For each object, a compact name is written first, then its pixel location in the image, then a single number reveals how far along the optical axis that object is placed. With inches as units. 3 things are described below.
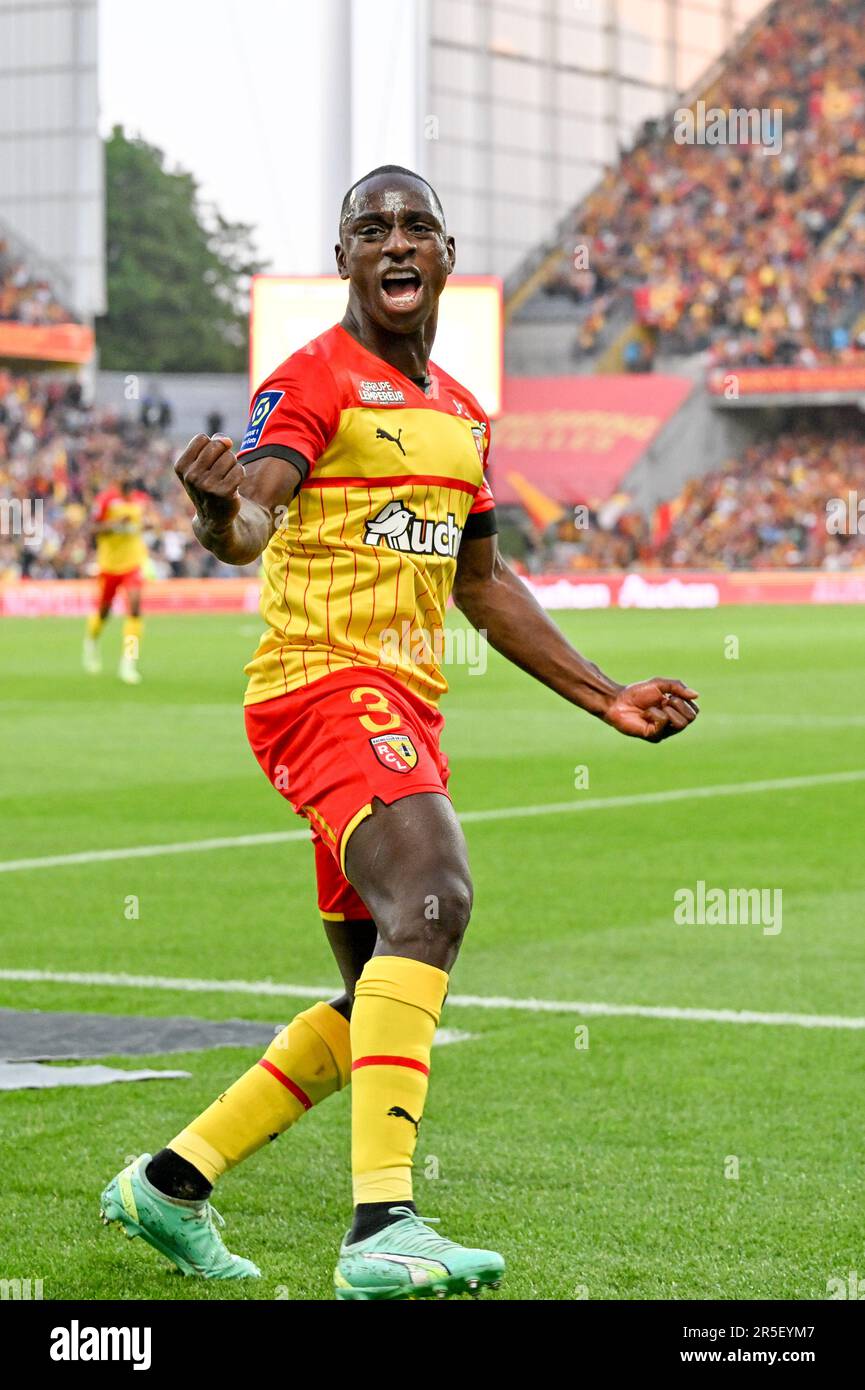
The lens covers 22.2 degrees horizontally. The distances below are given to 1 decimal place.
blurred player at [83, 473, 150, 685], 914.1
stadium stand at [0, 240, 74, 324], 1891.0
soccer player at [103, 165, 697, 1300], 157.6
